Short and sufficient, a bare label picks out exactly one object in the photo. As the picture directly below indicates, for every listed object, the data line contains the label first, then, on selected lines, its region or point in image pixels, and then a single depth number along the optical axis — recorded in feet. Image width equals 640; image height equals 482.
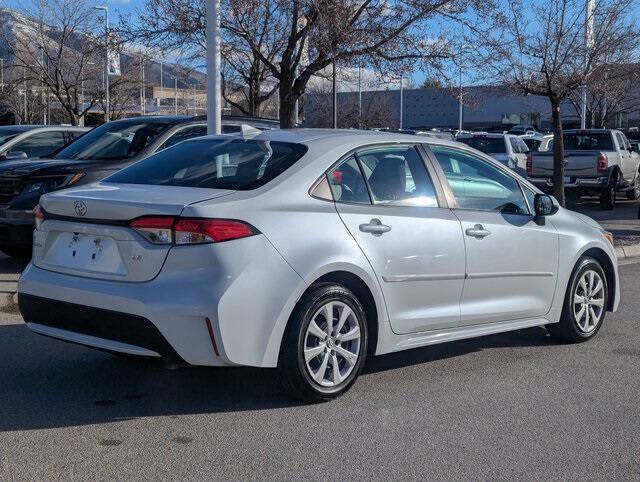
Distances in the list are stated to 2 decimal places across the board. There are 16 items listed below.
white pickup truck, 65.00
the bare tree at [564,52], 43.80
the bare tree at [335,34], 36.14
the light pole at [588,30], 43.52
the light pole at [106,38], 42.49
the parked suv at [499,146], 70.95
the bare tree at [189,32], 39.65
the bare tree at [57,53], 90.48
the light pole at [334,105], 67.15
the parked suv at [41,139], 44.16
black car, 31.86
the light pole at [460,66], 39.95
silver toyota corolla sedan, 16.17
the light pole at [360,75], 40.06
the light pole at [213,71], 30.25
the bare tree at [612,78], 44.83
